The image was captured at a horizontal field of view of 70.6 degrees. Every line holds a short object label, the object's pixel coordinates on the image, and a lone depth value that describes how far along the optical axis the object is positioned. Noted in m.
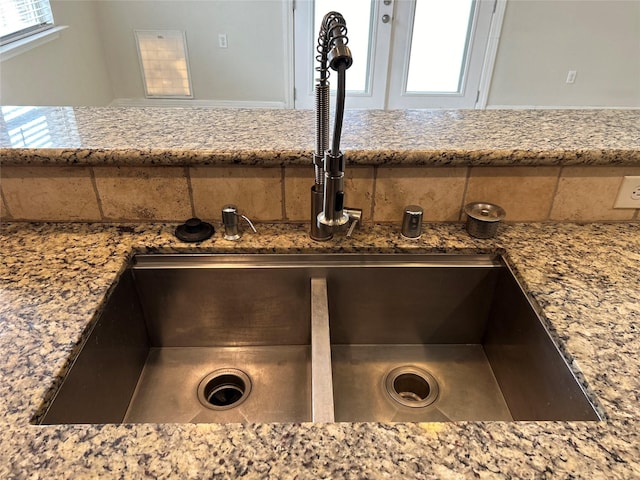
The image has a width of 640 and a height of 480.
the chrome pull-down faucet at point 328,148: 0.67
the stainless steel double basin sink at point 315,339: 0.87
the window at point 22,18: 2.82
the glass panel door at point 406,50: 3.71
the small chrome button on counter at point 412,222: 0.93
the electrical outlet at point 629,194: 0.96
